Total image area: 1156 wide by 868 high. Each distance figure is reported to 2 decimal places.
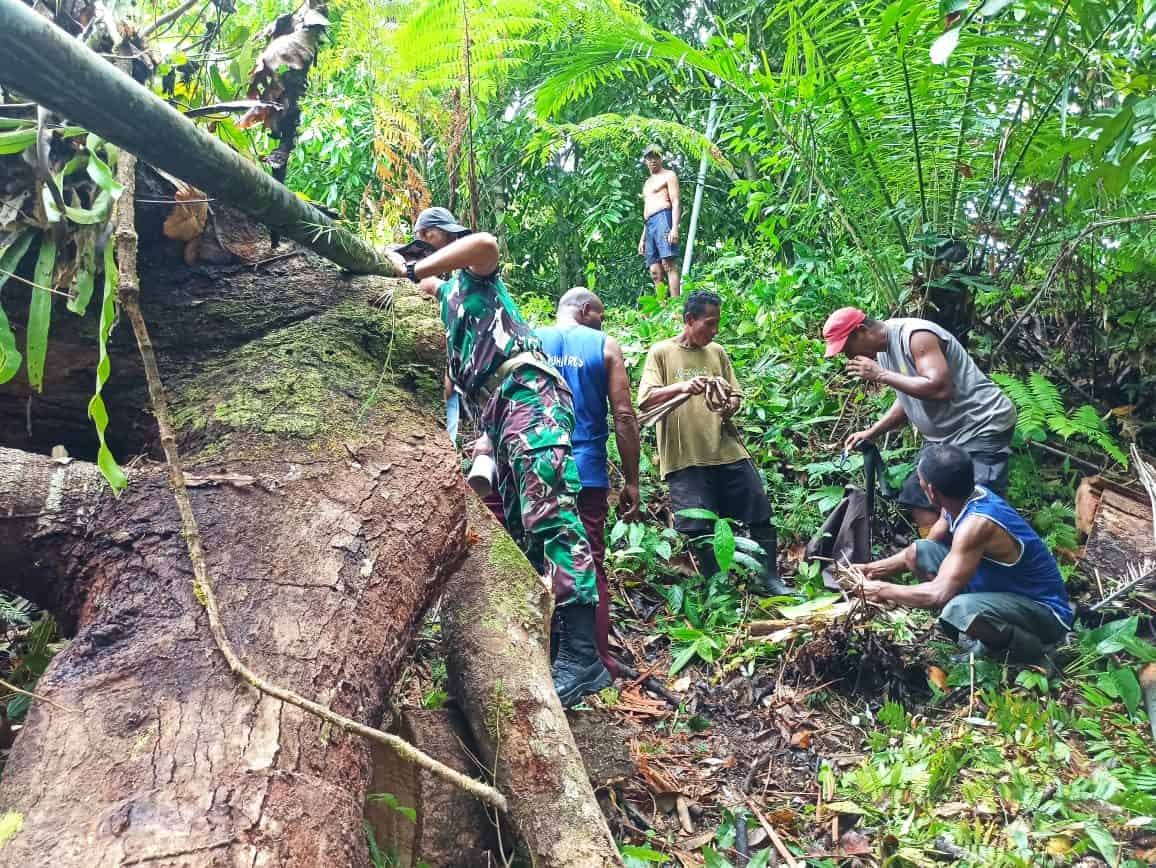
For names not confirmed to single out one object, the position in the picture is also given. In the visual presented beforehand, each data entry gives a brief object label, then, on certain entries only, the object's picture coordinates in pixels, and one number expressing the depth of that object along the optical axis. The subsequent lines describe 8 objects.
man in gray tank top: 3.99
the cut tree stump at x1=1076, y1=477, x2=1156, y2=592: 3.94
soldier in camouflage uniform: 2.74
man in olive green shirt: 4.47
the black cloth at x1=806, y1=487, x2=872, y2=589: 4.24
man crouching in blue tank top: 3.35
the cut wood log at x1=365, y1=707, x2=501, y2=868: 1.84
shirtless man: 8.24
